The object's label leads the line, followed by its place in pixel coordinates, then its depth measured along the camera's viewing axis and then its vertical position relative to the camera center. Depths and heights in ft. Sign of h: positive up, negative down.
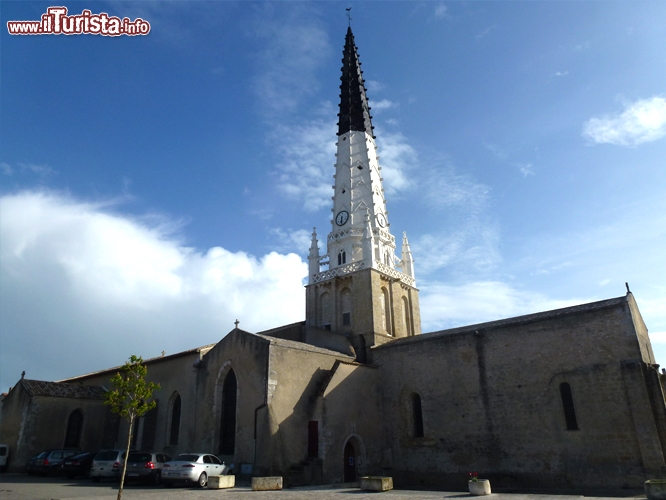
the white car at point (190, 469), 61.72 -2.58
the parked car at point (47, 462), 76.07 -1.61
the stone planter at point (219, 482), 60.00 -4.01
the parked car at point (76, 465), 75.05 -2.10
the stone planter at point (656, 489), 43.60 -4.26
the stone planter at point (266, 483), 57.98 -4.13
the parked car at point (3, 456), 84.64 -0.70
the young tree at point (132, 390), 47.91 +5.52
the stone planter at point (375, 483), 57.00 -4.28
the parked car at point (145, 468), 66.08 -2.41
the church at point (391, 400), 63.31 +6.55
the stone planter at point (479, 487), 52.60 -4.52
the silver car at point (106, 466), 70.23 -2.20
